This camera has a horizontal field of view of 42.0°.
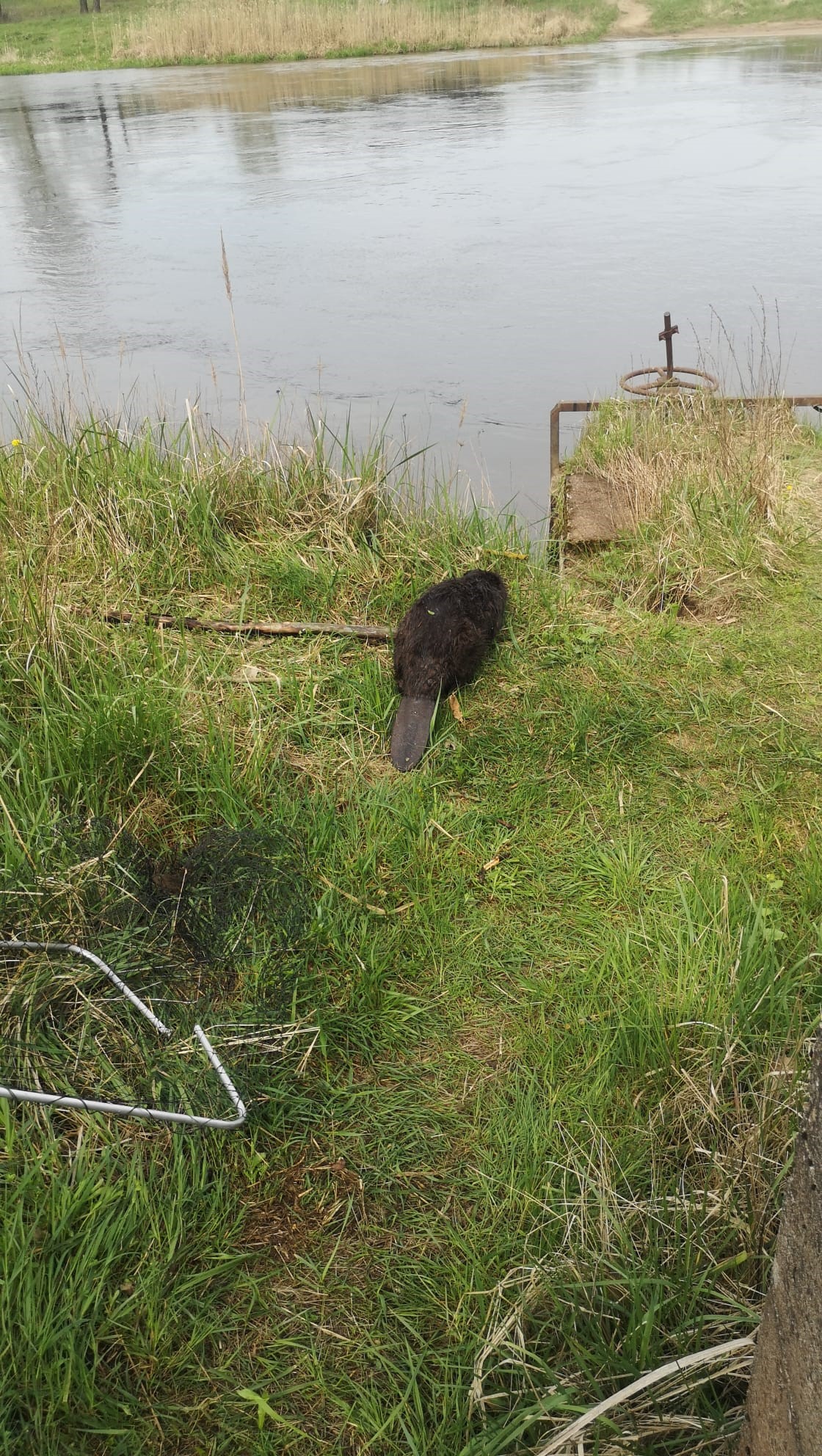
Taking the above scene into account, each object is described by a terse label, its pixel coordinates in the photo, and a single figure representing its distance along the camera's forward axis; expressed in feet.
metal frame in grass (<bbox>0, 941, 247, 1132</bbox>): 6.93
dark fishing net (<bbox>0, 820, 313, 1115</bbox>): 7.49
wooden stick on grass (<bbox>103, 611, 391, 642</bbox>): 13.23
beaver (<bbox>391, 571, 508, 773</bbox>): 11.43
